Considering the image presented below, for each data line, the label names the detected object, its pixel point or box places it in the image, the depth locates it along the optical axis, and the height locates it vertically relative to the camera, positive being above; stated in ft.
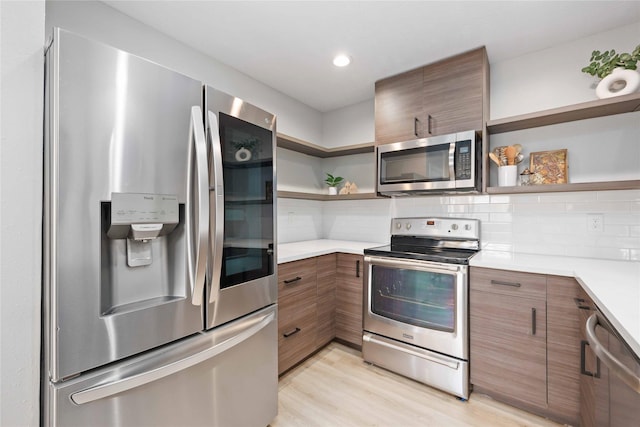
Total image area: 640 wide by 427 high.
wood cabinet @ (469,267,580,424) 5.13 -2.39
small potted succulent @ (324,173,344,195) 9.98 +1.14
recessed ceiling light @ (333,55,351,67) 7.16 +3.91
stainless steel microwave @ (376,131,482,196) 6.79 +1.27
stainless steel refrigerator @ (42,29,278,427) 2.86 -0.37
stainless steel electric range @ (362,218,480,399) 6.10 -2.10
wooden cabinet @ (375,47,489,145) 6.87 +2.99
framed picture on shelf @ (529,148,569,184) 6.61 +1.13
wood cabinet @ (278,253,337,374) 6.61 -2.33
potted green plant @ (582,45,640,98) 5.52 +2.86
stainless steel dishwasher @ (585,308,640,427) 2.51 -1.50
